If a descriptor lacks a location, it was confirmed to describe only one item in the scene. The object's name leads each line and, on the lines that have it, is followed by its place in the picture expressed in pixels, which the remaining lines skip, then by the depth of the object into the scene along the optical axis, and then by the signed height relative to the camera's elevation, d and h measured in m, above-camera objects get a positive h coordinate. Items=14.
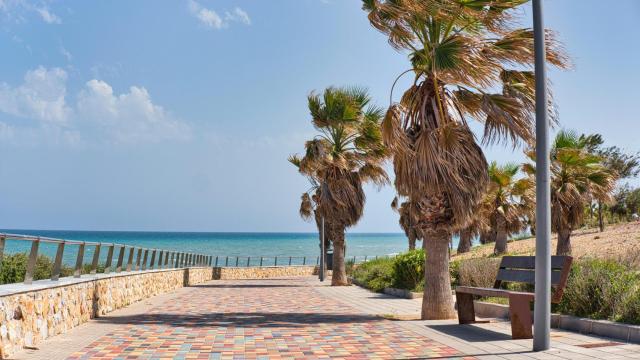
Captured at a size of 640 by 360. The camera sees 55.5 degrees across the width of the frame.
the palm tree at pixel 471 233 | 33.37 +2.84
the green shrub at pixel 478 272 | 14.65 +0.11
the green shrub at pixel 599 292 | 9.25 -0.09
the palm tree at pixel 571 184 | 22.17 +3.67
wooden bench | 8.58 -0.20
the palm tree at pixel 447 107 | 10.92 +3.18
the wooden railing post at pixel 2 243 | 7.80 -0.06
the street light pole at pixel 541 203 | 7.72 +1.00
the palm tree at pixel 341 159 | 24.27 +4.28
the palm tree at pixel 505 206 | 32.88 +4.10
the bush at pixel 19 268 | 8.16 -0.40
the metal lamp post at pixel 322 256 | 31.30 +0.41
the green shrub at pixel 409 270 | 18.77 +0.03
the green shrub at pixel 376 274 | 21.52 -0.24
